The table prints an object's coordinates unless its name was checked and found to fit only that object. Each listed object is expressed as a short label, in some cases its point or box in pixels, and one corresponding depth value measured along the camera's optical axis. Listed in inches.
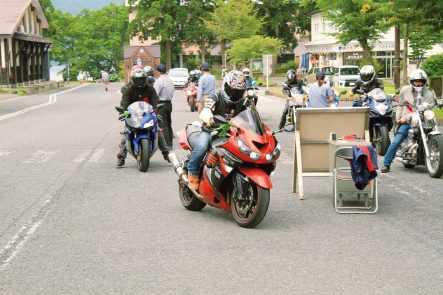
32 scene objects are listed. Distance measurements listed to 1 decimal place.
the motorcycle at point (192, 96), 1187.2
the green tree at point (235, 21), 3245.6
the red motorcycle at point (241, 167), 294.0
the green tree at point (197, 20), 3698.3
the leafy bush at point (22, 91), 2035.2
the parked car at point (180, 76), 2368.4
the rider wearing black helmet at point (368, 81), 556.7
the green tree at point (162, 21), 3666.3
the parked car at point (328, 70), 2182.6
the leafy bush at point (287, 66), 3677.7
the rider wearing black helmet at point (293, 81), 824.9
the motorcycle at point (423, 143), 449.7
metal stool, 348.6
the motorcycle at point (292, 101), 797.9
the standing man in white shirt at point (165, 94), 623.2
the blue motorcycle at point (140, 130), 497.8
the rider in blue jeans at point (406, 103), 471.2
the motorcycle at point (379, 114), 543.8
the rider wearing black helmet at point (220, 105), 311.3
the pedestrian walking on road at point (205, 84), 724.7
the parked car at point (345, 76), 2074.3
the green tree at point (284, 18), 3838.6
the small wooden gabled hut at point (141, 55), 3272.6
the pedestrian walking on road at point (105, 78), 2361.0
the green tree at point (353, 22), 1976.0
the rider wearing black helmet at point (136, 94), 517.7
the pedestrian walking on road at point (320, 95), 664.4
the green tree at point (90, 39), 4320.9
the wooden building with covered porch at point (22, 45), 2257.6
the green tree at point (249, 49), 2719.0
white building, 2903.5
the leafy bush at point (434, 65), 1624.0
